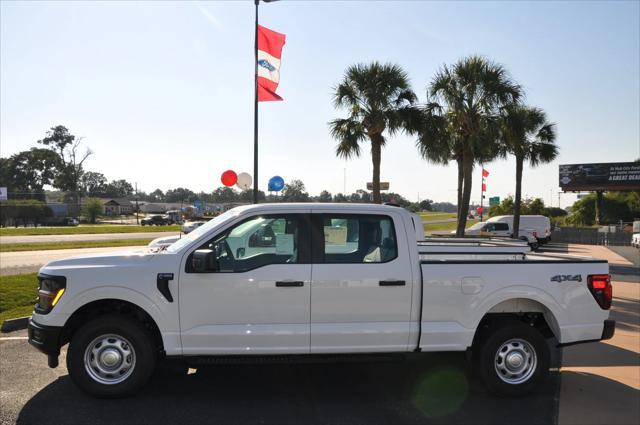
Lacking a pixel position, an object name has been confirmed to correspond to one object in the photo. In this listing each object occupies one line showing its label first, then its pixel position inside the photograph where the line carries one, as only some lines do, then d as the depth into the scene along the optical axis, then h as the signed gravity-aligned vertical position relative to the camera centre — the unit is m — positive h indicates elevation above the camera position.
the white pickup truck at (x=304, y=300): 4.39 -0.79
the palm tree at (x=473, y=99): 19.33 +4.70
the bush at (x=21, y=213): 59.88 -0.28
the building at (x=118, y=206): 113.12 +1.33
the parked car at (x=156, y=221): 65.06 -1.20
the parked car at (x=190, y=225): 15.98 -0.43
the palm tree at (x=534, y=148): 26.86 +4.04
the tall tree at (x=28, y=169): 105.75 +9.23
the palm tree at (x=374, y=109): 18.39 +4.11
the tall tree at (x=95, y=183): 143.14 +8.76
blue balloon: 14.43 +0.92
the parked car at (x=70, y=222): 61.33 -1.38
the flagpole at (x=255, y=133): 13.28 +2.25
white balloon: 14.52 +0.98
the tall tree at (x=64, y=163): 104.56 +10.64
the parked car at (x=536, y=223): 31.02 -0.41
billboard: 49.66 +4.32
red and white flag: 13.45 +4.28
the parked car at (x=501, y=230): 27.77 -0.84
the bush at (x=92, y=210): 74.69 +0.23
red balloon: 13.66 +1.02
